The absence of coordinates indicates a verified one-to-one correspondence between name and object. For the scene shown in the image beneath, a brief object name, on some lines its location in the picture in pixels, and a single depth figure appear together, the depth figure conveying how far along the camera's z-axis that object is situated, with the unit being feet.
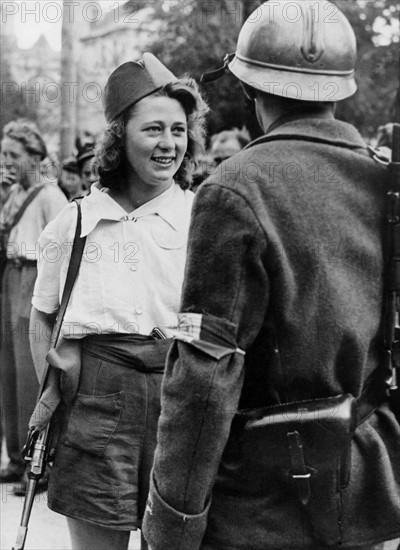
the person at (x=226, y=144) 21.49
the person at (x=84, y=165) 20.59
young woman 10.16
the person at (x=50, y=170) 22.00
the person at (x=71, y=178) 22.62
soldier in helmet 7.00
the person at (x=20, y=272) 19.95
